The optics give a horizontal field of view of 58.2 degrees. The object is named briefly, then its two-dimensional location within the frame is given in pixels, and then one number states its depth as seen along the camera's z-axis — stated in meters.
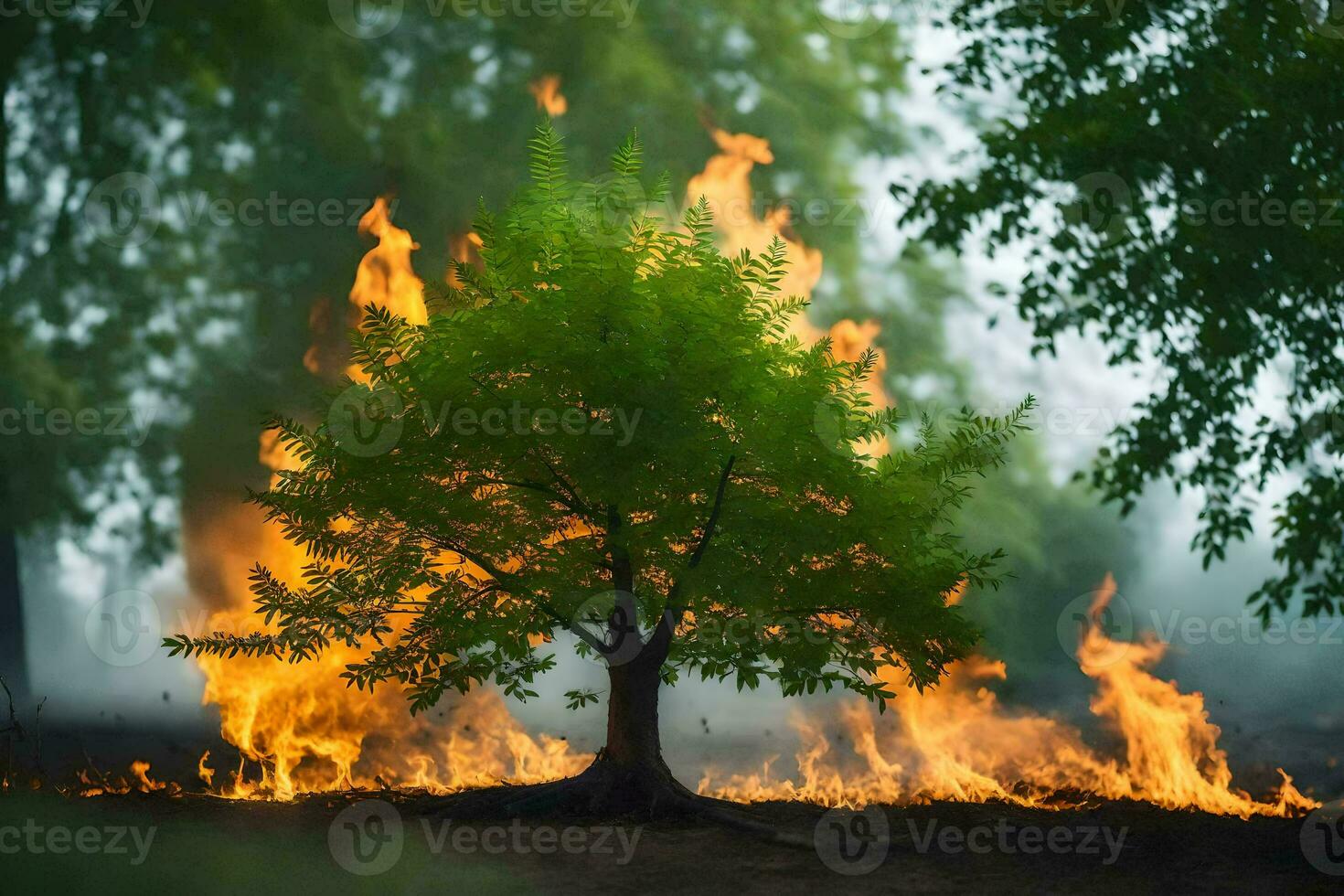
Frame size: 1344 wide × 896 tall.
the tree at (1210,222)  12.07
